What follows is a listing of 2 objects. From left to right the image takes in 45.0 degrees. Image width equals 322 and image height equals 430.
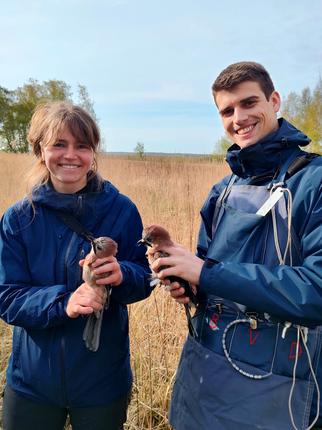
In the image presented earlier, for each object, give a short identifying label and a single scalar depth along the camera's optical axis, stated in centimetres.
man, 128
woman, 171
